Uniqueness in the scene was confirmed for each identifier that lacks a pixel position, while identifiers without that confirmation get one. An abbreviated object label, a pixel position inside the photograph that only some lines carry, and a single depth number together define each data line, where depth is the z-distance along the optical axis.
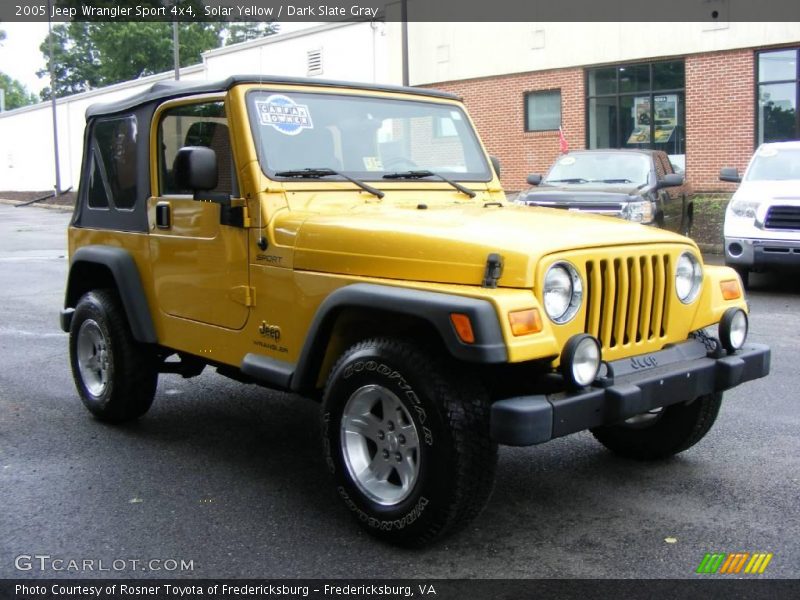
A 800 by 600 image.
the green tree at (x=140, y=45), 58.19
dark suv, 12.48
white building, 27.56
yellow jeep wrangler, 3.62
